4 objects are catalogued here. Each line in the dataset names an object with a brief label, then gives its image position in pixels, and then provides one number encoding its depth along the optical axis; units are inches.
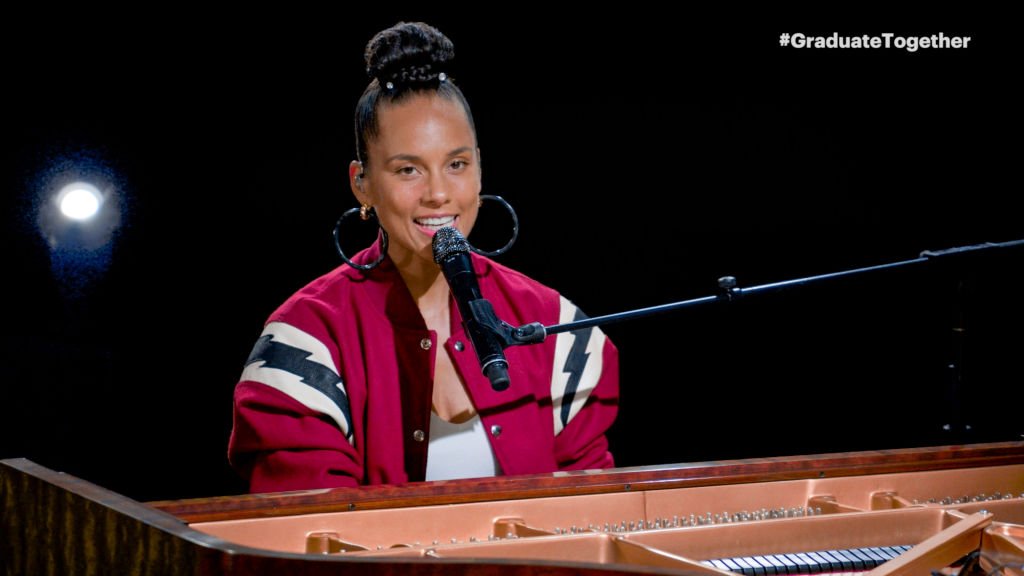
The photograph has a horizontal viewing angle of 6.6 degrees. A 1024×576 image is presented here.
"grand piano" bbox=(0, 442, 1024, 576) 379.4
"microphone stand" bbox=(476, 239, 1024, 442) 383.3
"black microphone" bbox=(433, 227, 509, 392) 381.8
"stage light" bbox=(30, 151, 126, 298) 399.0
